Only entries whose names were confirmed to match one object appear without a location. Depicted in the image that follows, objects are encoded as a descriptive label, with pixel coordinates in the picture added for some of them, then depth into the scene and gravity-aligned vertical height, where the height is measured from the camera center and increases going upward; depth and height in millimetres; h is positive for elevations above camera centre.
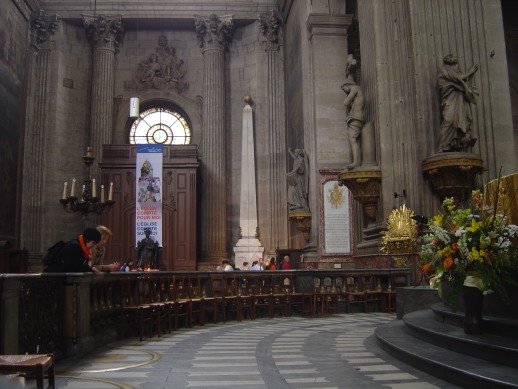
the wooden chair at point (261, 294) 11961 -462
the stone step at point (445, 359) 4172 -775
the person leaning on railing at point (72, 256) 6679 +233
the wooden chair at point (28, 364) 3234 -485
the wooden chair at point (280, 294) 12211 -470
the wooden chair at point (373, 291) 12438 -470
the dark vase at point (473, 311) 5305 -410
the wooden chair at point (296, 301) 12250 -639
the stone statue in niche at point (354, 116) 13594 +3599
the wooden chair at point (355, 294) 12422 -526
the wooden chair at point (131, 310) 8526 -513
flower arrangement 5078 +134
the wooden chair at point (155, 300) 9031 -423
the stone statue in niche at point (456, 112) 11359 +2992
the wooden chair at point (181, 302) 9883 -478
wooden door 21438 +2533
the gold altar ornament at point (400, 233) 11492 +683
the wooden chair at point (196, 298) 10672 -461
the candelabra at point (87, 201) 14766 +1915
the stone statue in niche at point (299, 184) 18297 +2728
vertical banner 20281 +2985
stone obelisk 21672 +2548
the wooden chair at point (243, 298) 11492 -522
